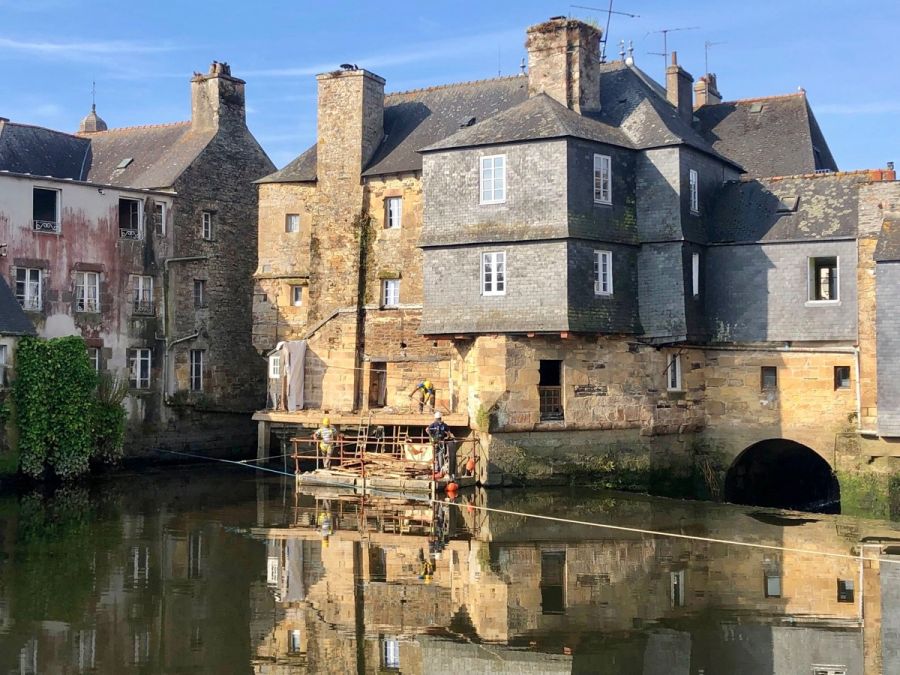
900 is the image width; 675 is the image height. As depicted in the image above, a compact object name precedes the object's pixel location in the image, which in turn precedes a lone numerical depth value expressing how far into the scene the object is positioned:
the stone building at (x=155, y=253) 33.69
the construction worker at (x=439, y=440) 26.67
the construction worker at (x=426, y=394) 30.69
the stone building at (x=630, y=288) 27.31
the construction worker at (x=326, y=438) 28.78
